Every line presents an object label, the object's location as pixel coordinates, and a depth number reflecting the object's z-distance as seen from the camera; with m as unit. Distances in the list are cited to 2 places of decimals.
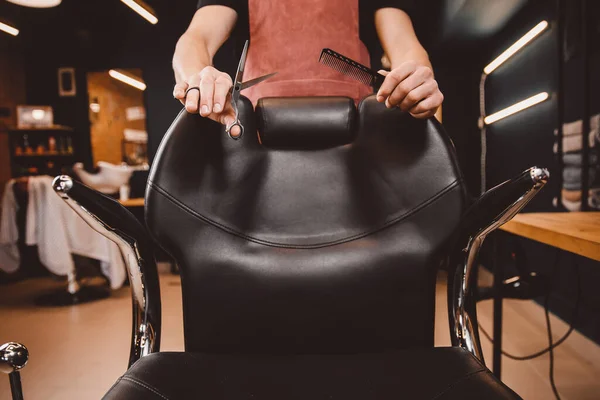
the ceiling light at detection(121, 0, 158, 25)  4.52
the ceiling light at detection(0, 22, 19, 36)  5.37
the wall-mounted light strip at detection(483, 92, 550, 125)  2.97
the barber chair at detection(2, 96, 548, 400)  0.79
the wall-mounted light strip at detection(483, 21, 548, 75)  2.89
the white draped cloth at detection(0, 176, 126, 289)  3.47
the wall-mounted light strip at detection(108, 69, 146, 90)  5.74
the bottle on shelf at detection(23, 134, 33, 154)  5.98
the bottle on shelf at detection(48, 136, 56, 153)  5.95
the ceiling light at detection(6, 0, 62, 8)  3.88
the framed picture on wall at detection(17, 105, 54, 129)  5.74
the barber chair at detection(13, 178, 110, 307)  3.61
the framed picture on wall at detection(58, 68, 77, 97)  5.91
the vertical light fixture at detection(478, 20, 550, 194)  2.93
